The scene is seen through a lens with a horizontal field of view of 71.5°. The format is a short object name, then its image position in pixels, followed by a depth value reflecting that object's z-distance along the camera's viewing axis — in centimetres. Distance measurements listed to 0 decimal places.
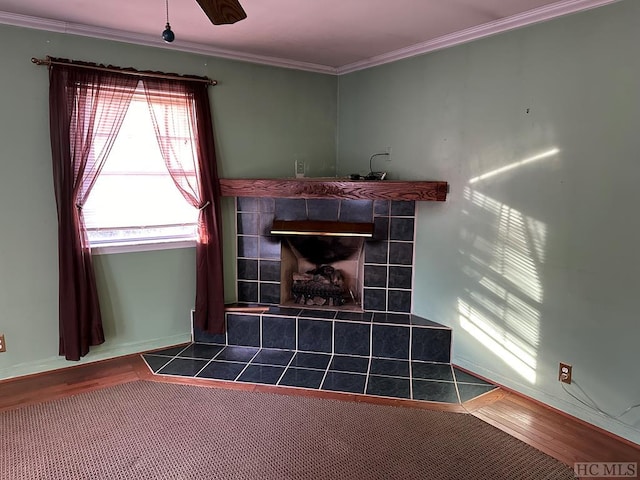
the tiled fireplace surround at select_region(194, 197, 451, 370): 339
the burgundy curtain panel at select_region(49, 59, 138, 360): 293
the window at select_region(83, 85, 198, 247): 320
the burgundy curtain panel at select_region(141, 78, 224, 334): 333
